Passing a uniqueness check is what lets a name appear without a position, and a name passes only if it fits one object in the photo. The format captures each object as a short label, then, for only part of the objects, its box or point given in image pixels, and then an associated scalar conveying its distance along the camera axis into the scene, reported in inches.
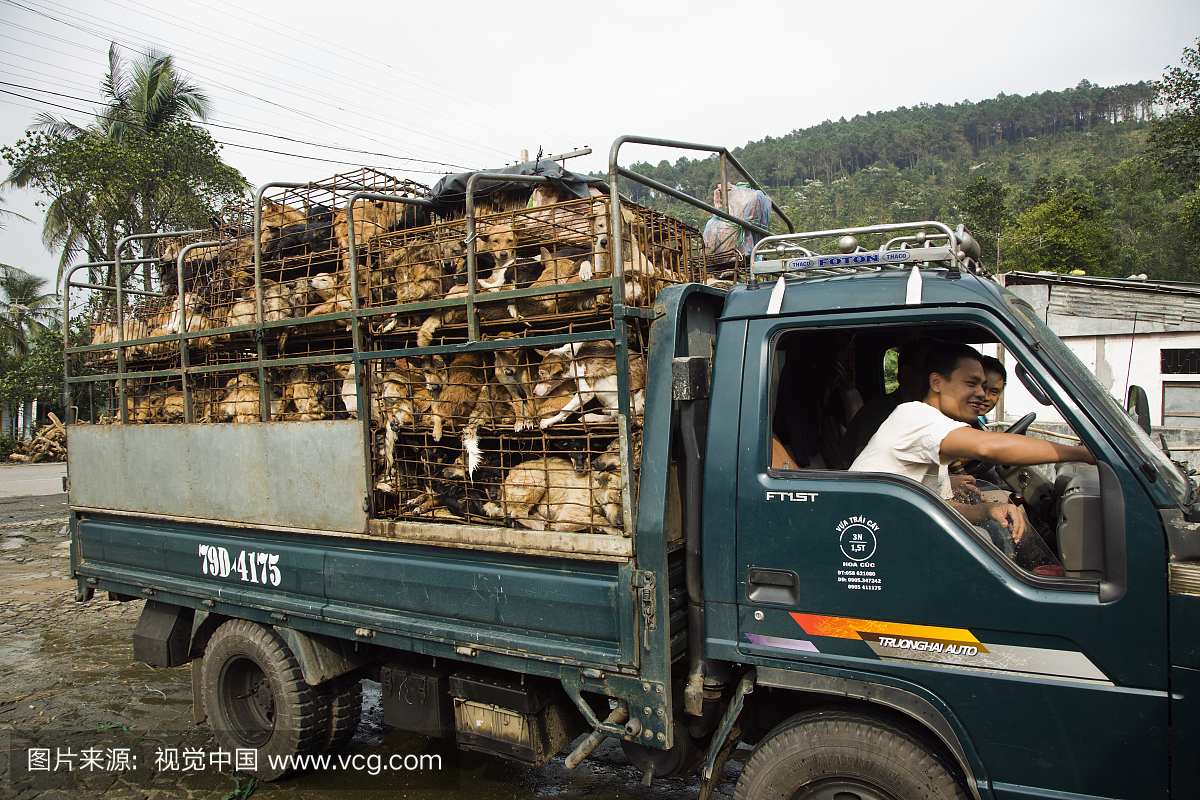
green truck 86.2
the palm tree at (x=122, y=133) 712.4
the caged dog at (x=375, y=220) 150.3
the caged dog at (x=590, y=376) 111.7
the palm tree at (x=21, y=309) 1054.4
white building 520.1
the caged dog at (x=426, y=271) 134.4
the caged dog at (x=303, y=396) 153.3
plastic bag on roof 171.6
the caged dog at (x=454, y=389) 129.2
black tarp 148.5
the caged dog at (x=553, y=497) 113.1
